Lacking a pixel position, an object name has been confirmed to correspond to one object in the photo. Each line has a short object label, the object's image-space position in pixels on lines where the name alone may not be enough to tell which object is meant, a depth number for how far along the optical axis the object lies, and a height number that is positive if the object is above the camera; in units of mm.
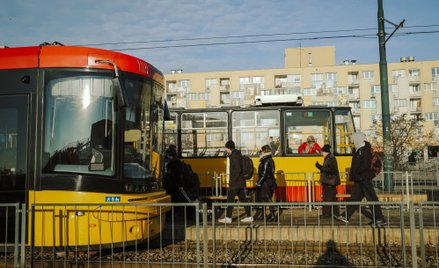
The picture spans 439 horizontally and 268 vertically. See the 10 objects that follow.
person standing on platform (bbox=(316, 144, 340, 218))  10492 -630
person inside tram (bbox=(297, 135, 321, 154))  13013 +94
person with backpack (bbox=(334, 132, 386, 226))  9492 -518
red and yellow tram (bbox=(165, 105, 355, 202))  12992 +409
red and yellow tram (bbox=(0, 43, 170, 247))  6762 +87
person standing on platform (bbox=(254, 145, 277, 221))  10773 -662
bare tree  27123 +1096
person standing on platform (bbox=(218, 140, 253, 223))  10039 -559
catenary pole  14141 +1611
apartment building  64375 +9947
